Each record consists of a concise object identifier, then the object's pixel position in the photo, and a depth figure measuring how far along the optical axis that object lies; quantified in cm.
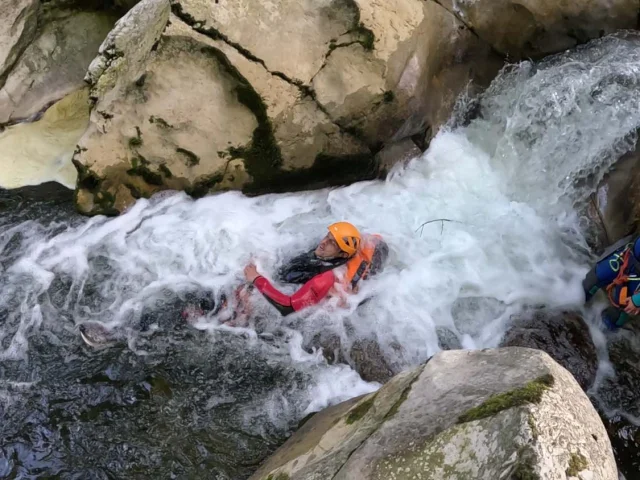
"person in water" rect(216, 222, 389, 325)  502
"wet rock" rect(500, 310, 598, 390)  472
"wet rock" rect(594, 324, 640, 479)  423
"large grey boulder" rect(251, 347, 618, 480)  217
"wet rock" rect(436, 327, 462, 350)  495
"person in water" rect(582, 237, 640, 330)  450
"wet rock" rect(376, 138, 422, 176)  620
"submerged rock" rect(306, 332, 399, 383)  467
